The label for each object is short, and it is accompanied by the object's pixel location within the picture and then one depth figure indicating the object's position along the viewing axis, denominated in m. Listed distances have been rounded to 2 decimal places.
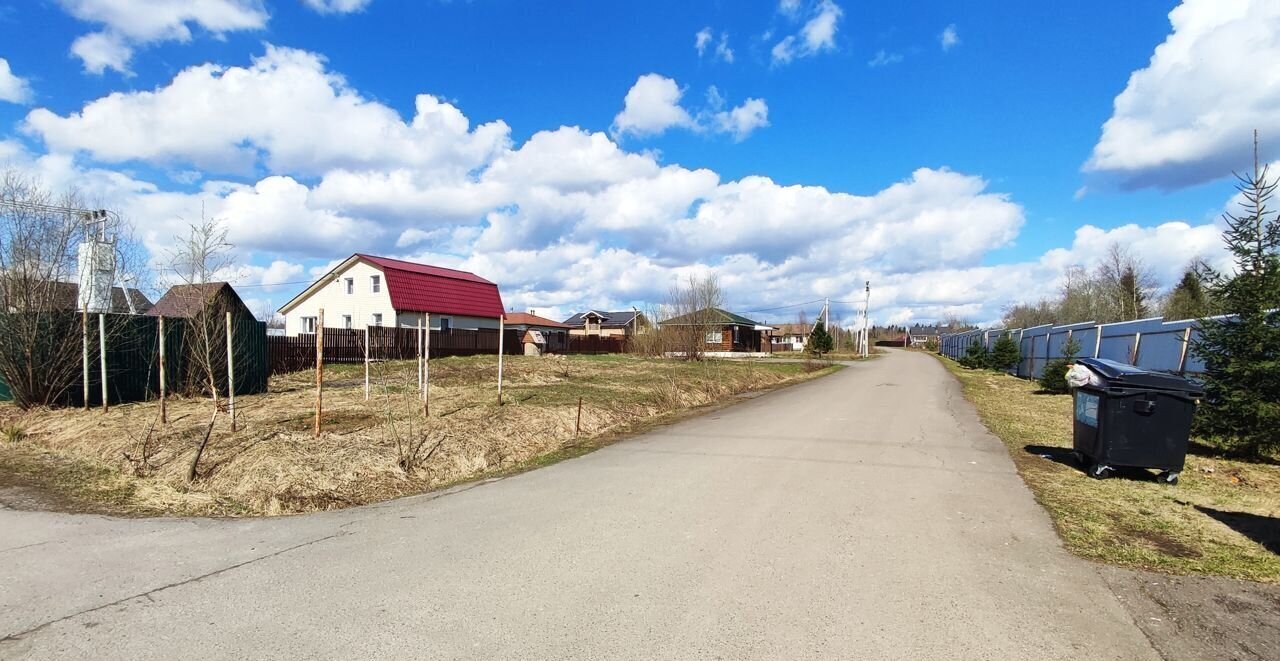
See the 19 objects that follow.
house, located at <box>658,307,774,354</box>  37.34
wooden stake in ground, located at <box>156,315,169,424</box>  9.50
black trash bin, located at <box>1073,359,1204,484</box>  7.47
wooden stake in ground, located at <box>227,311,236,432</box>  8.54
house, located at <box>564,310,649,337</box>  72.81
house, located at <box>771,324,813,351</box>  88.25
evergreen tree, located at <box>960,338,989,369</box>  38.59
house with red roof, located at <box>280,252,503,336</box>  37.44
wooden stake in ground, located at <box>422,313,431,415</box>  10.25
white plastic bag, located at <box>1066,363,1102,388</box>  7.97
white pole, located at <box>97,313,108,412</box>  11.62
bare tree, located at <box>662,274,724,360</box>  34.47
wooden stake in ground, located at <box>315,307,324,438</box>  8.50
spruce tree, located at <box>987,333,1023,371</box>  31.90
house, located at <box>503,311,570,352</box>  51.27
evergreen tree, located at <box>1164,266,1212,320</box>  10.18
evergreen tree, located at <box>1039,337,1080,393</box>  19.55
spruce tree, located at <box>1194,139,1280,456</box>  8.76
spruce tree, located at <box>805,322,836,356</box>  44.47
